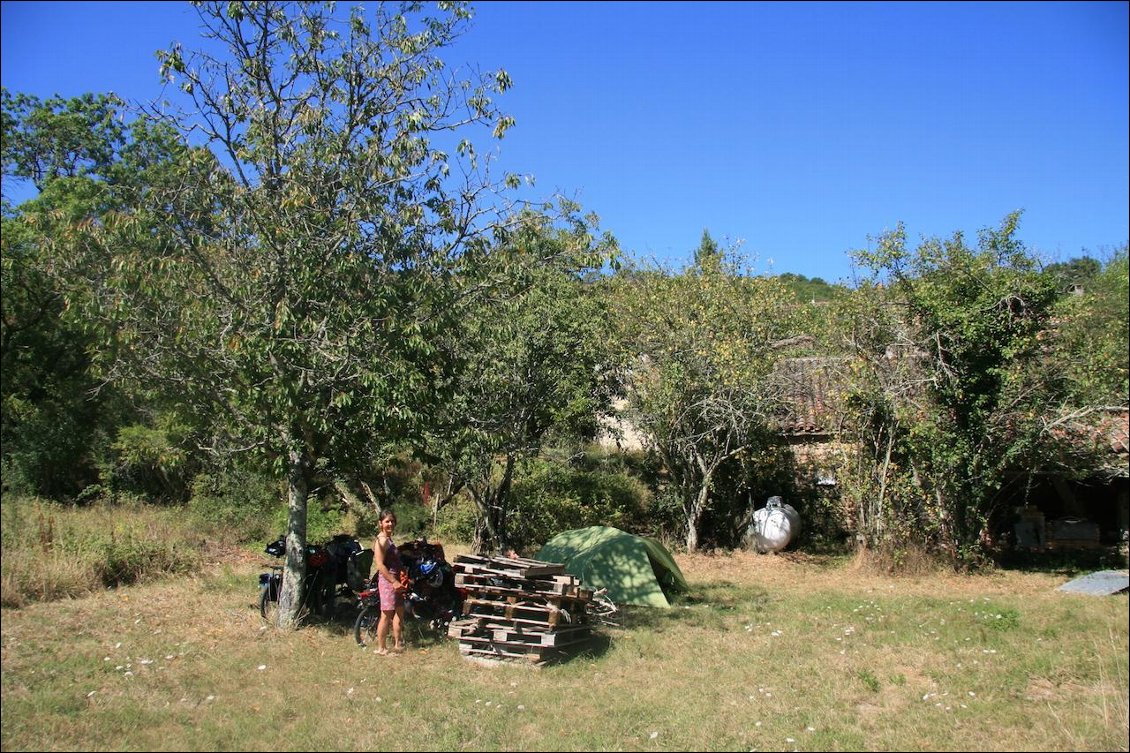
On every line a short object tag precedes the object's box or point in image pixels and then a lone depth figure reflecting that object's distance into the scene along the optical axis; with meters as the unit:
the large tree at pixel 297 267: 8.27
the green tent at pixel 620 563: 11.55
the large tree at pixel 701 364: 15.51
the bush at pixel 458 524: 16.44
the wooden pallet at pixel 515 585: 8.66
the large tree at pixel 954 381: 12.62
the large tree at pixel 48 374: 16.05
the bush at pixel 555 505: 16.23
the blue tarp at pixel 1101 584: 10.35
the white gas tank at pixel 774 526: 16.12
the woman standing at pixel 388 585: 8.30
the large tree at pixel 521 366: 9.80
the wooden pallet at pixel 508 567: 8.74
